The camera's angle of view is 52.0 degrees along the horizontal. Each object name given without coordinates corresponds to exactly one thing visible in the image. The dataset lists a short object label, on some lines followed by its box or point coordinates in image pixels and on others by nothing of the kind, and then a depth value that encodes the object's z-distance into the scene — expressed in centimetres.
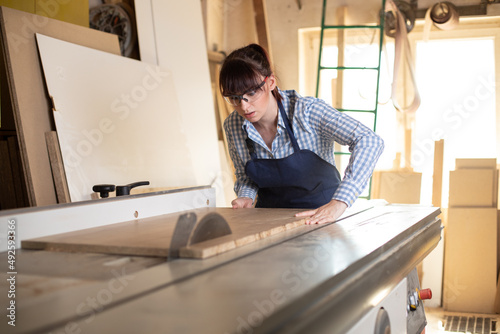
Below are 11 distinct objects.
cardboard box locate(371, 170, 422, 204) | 422
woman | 188
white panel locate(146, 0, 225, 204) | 329
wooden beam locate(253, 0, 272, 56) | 459
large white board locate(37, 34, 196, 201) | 238
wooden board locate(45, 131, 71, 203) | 225
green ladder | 427
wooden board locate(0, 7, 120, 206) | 227
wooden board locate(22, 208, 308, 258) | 111
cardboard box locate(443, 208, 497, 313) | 396
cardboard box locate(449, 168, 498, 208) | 404
